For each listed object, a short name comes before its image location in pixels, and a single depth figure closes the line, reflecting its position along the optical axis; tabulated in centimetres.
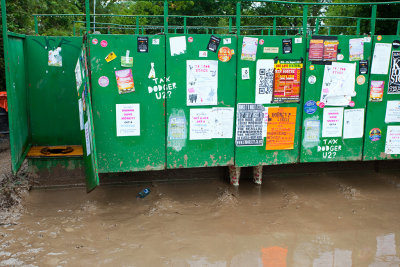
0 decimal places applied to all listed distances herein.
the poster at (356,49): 558
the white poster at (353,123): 582
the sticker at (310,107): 566
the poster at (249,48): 532
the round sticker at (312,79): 559
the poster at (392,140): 604
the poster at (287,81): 550
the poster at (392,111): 593
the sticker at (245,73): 542
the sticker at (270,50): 539
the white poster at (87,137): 446
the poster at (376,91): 580
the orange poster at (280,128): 562
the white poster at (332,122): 575
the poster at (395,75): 577
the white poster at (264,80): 543
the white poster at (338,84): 562
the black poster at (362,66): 568
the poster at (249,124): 553
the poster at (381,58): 570
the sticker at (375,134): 597
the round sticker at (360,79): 572
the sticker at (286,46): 541
